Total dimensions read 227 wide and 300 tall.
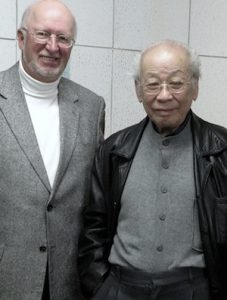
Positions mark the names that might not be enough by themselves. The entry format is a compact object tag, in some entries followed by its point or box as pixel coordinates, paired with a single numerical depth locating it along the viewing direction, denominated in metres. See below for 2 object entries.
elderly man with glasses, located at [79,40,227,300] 1.66
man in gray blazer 1.83
